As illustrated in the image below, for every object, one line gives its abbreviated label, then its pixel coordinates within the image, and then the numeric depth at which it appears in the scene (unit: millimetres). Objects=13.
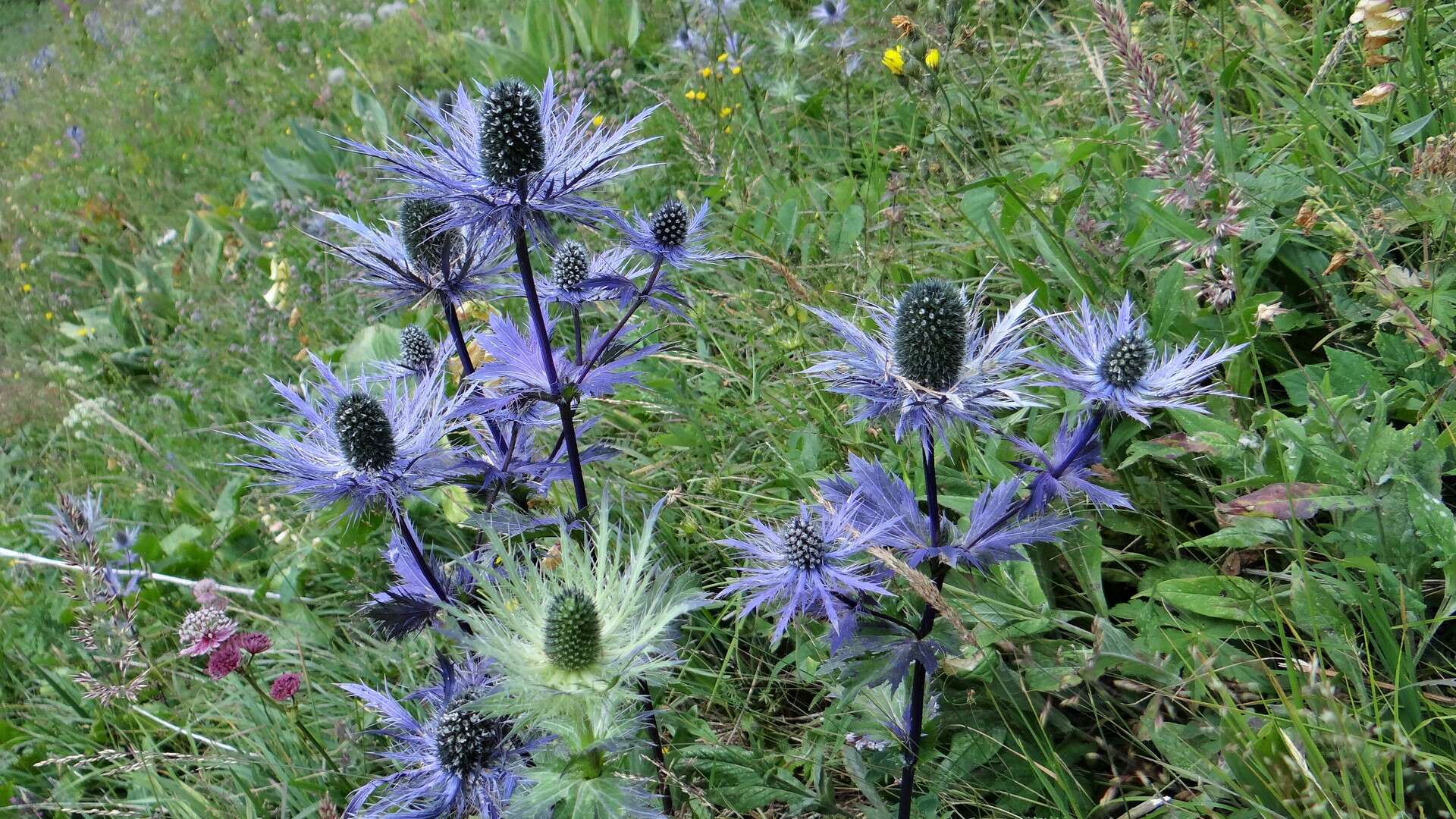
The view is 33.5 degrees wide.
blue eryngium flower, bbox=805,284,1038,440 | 735
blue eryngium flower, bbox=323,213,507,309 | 814
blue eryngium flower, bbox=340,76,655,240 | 755
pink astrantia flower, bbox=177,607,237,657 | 853
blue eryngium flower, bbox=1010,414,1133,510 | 745
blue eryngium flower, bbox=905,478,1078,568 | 747
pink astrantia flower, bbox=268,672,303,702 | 847
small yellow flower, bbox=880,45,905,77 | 1031
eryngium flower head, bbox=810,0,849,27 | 1398
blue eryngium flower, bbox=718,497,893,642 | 752
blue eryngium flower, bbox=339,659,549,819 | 776
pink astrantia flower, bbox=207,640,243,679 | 840
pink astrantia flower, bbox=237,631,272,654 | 863
